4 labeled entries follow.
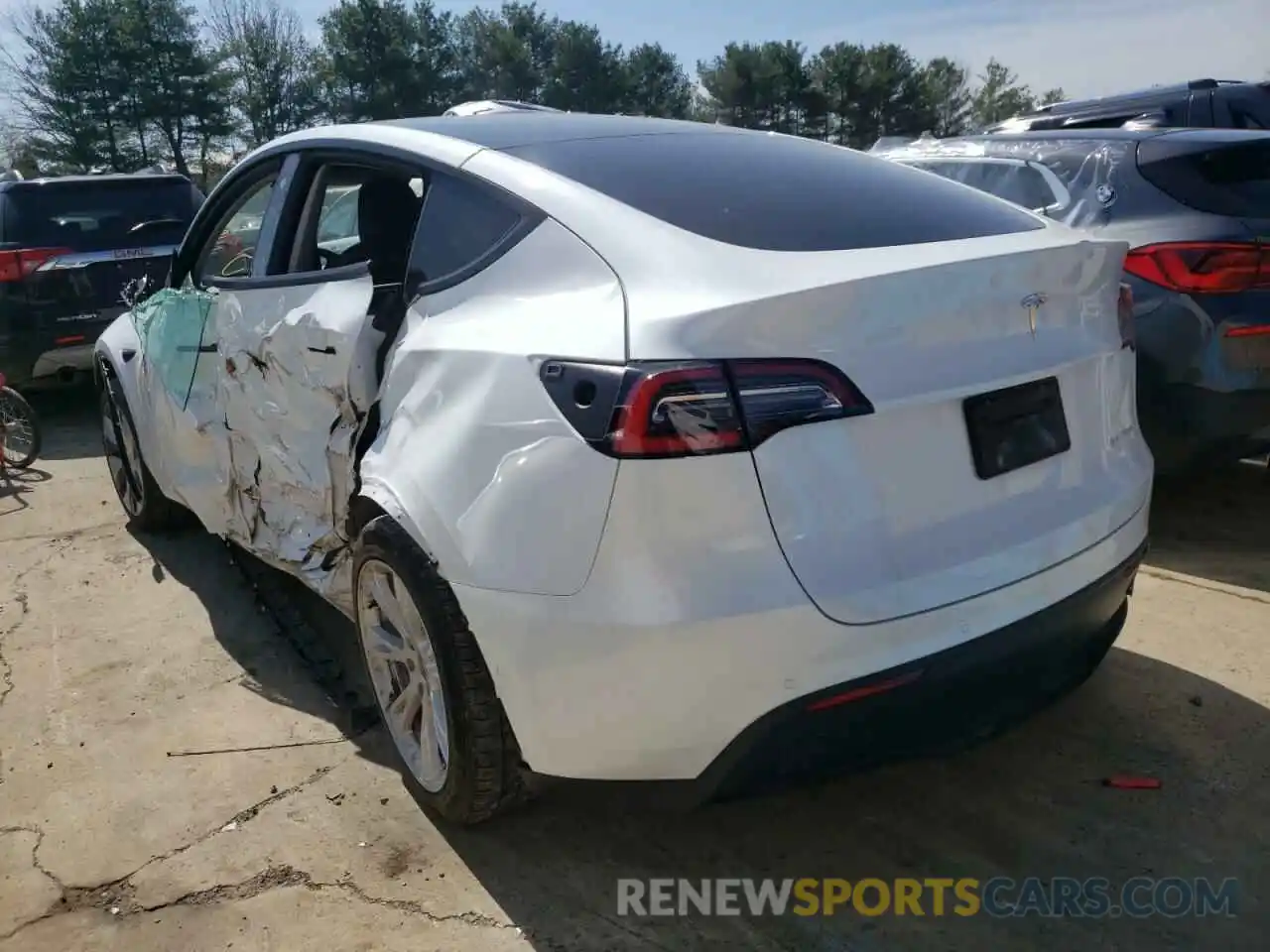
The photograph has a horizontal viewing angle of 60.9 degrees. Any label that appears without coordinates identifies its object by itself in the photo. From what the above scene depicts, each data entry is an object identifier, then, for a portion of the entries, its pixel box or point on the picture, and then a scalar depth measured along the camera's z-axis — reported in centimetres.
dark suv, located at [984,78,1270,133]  779
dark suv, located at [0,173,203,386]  709
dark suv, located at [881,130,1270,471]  403
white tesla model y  194
